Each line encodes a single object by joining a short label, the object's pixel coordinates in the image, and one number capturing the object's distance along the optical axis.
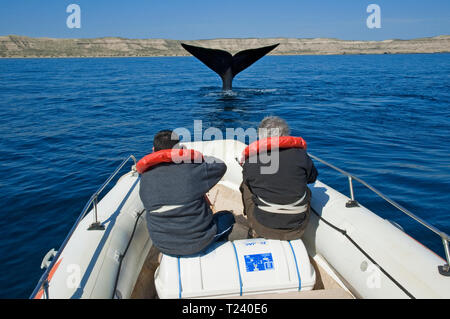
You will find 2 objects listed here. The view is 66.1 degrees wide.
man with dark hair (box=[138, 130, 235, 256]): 3.05
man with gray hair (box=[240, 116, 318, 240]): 3.34
